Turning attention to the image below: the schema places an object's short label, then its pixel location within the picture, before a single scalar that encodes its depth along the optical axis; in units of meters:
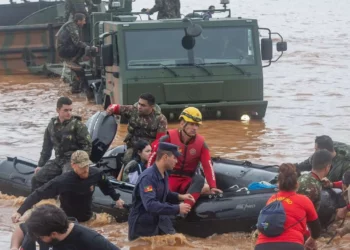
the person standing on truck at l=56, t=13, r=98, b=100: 20.02
